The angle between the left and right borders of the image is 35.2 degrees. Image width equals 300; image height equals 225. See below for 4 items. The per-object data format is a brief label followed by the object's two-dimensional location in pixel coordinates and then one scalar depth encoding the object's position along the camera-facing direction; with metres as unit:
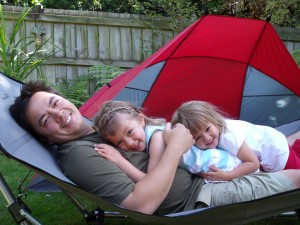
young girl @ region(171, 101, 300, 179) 2.03
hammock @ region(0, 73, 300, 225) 1.56
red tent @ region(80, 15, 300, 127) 3.20
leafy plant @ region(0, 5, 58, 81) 4.41
